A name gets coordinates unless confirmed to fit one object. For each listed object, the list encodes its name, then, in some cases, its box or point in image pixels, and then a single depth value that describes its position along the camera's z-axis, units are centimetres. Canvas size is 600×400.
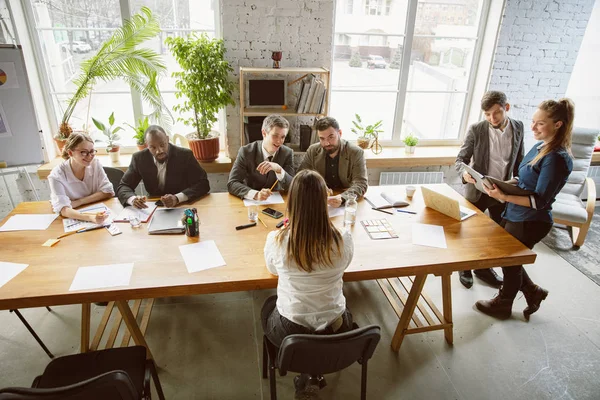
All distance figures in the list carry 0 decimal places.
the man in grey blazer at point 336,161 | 287
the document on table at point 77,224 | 231
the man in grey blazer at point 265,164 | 281
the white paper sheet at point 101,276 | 182
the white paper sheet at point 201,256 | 199
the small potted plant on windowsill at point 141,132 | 384
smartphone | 252
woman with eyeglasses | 247
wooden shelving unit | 365
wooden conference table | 183
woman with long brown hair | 162
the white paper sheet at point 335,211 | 254
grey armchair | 375
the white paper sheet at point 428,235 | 225
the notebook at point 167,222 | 229
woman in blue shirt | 232
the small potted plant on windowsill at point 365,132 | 429
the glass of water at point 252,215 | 245
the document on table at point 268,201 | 269
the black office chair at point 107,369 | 164
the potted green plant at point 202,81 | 349
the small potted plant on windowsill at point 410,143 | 434
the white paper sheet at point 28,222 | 231
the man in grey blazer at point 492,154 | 306
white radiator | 441
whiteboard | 325
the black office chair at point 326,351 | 149
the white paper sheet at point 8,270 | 185
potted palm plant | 350
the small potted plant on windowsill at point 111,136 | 378
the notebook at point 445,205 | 251
